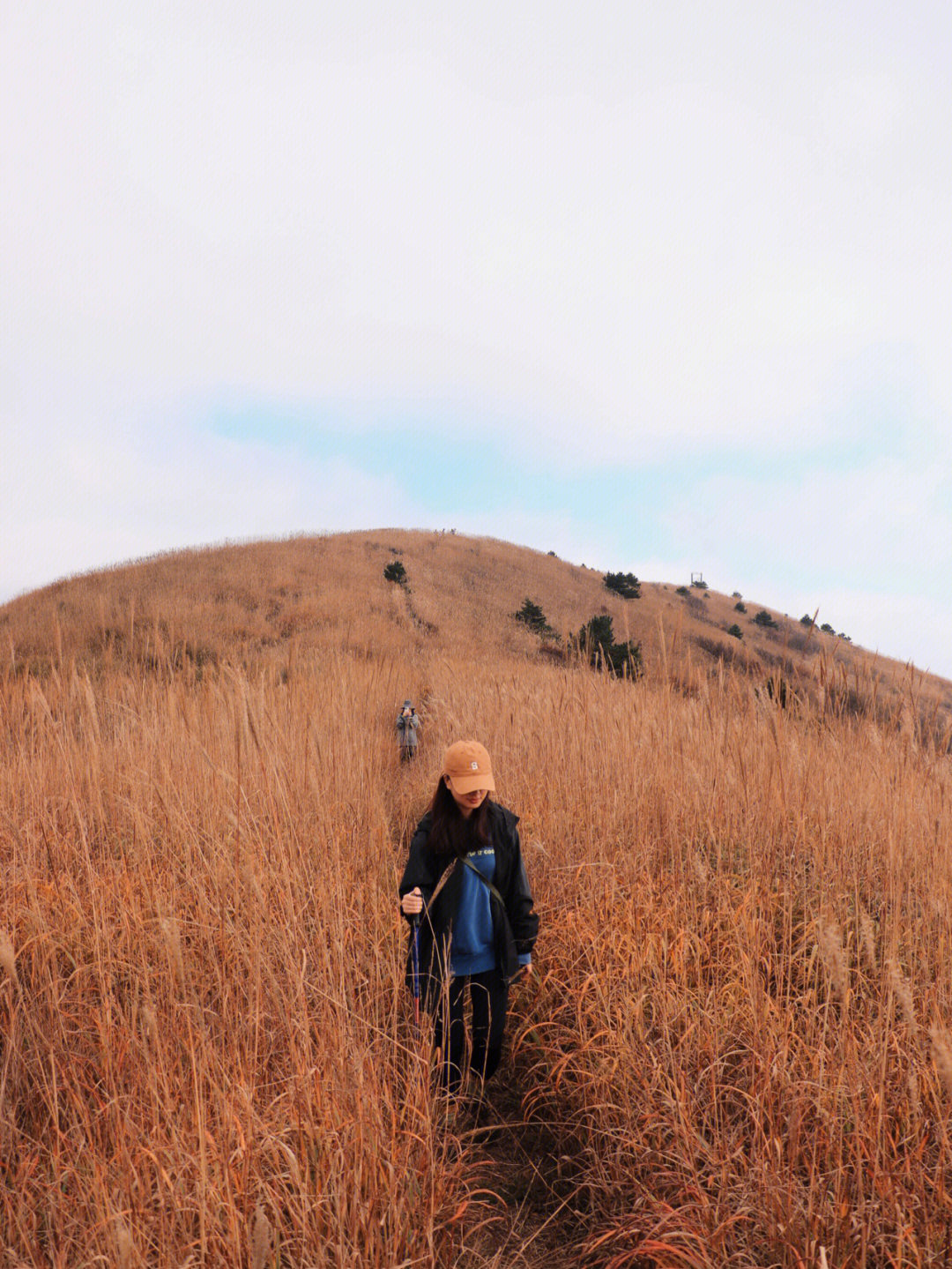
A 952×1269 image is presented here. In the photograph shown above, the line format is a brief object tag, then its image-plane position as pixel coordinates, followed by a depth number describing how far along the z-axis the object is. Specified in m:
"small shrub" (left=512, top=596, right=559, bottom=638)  25.78
